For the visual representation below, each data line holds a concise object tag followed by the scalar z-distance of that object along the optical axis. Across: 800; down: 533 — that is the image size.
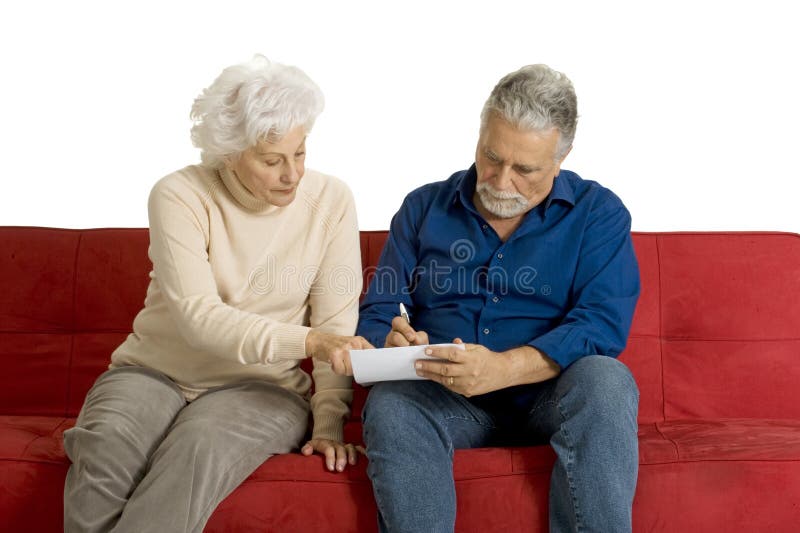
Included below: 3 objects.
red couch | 2.43
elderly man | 2.31
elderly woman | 2.33
